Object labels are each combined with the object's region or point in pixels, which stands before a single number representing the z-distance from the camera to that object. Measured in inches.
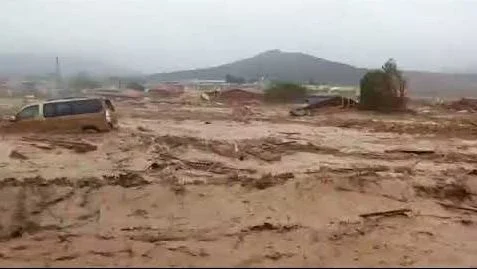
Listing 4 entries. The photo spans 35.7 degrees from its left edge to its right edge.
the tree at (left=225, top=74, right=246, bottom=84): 4293.8
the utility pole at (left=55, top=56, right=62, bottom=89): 2844.7
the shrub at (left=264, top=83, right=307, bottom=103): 2306.8
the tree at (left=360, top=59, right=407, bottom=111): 1620.3
